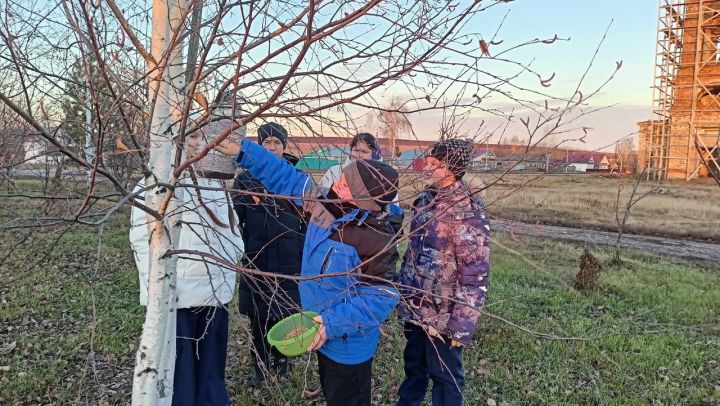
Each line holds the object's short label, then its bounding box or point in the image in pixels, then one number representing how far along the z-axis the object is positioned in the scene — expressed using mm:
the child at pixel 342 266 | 2197
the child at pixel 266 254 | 3869
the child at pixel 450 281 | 2811
